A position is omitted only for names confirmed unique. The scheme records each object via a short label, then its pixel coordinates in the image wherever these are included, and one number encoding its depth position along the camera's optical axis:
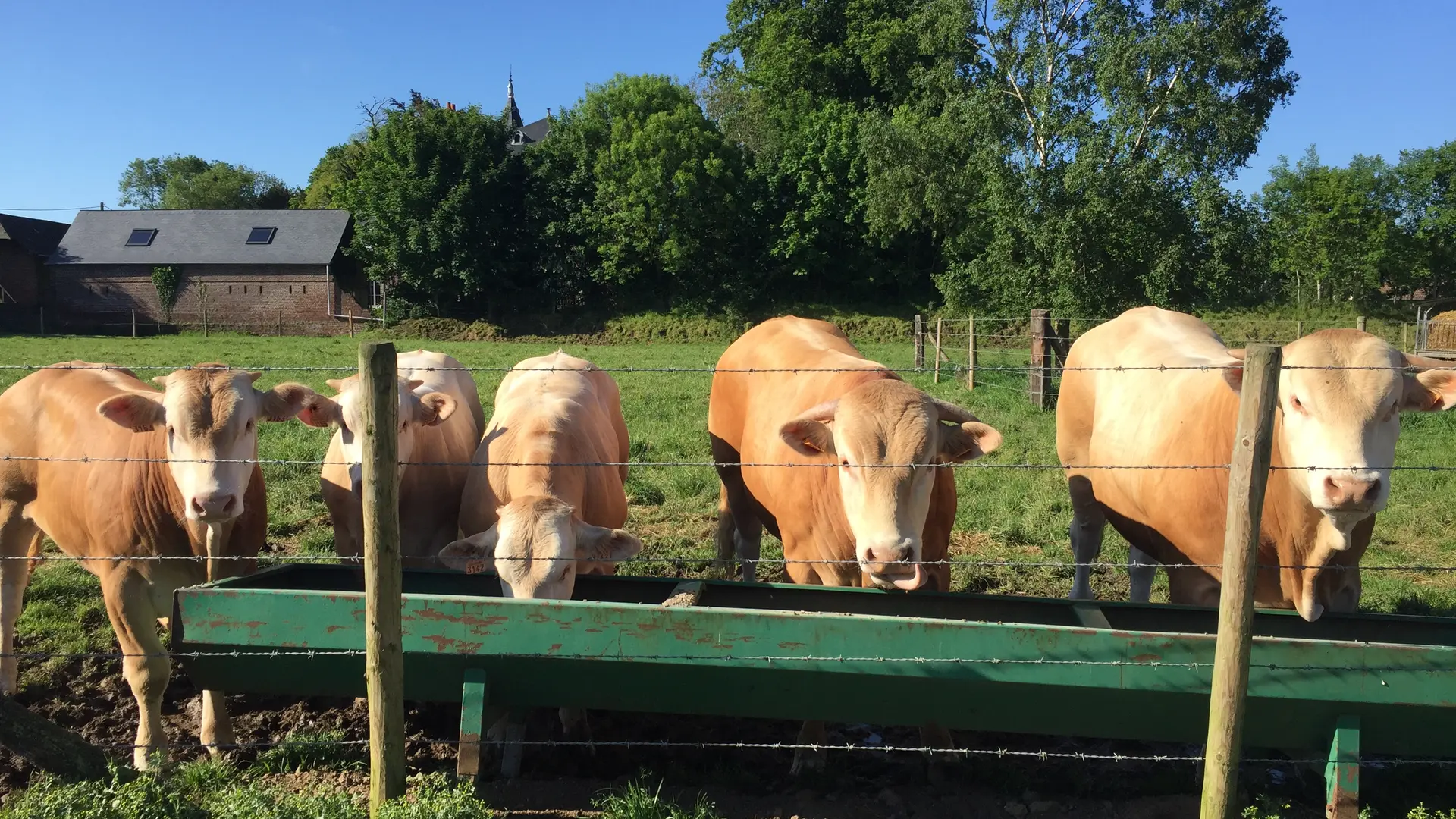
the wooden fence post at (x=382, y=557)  2.90
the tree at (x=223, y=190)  71.94
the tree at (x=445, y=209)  37.41
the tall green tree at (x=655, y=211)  38.75
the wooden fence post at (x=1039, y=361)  12.84
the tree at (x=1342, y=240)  41.06
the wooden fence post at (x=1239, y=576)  2.74
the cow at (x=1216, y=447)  3.48
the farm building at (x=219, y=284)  42.19
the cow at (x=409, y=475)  5.27
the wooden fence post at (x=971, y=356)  14.93
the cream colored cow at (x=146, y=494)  4.15
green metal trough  3.08
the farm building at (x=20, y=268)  42.81
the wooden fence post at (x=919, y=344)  19.34
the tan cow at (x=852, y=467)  3.86
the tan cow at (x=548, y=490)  4.04
